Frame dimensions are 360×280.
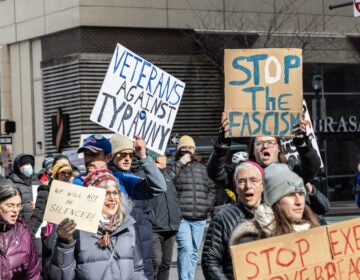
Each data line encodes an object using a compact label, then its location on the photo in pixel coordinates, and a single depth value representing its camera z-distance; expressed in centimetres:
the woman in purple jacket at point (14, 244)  925
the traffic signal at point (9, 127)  4272
